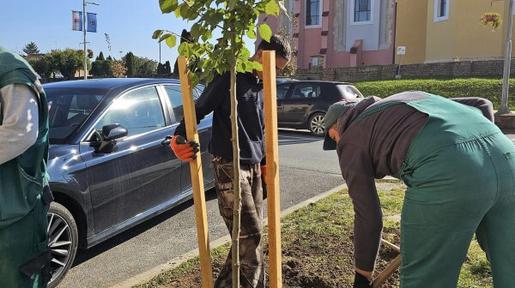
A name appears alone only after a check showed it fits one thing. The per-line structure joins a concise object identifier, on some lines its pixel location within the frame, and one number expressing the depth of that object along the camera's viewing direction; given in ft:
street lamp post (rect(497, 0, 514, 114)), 47.21
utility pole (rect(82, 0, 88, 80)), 125.98
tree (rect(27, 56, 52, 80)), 168.96
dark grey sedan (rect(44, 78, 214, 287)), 12.44
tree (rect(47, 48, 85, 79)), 168.73
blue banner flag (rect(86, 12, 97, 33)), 127.44
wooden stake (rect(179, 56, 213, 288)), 7.62
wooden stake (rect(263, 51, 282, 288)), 7.00
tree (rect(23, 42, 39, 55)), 314.06
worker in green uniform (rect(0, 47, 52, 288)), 6.51
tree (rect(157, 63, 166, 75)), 148.87
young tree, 5.93
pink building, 117.91
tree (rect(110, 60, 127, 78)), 154.26
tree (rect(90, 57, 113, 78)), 166.81
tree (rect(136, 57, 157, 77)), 194.72
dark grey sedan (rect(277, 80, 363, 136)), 43.88
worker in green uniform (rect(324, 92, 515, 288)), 6.37
